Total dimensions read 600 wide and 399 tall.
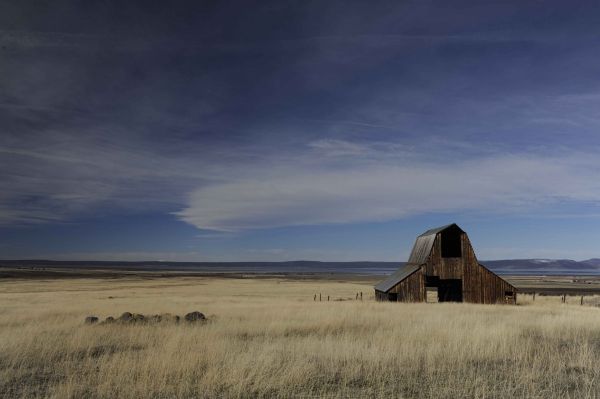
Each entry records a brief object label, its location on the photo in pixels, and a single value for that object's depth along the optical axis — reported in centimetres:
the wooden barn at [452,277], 4222
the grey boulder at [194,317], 2290
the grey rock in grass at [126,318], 2177
